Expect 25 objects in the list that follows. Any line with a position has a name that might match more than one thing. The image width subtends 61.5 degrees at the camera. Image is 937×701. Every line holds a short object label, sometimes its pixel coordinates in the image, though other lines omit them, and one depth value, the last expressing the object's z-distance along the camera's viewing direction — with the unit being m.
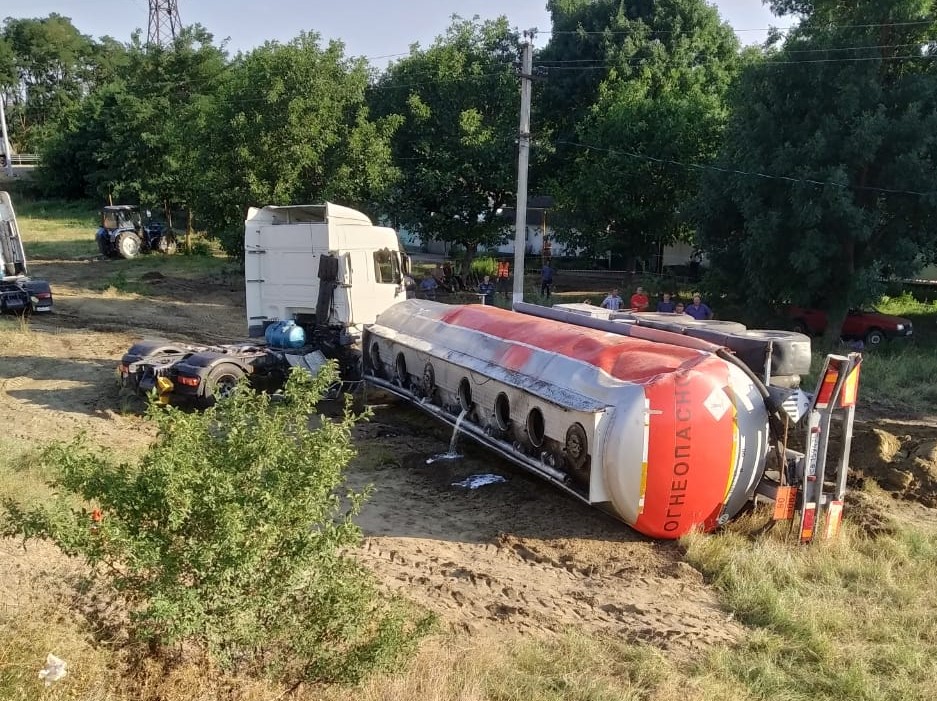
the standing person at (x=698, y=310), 15.53
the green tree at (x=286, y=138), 23.59
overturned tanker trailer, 7.02
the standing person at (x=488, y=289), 24.59
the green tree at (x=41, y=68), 71.50
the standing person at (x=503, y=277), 29.48
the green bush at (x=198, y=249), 35.50
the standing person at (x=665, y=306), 16.67
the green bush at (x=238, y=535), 3.75
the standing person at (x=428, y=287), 25.30
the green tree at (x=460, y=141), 27.14
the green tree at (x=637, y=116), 25.86
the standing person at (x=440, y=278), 27.84
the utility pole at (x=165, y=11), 51.19
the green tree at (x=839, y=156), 17.41
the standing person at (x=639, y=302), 16.82
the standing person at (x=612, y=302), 16.89
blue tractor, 32.97
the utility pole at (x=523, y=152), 16.48
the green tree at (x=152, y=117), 38.34
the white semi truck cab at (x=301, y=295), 11.79
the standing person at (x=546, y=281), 26.73
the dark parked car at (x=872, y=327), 21.25
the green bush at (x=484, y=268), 30.07
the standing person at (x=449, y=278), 27.91
